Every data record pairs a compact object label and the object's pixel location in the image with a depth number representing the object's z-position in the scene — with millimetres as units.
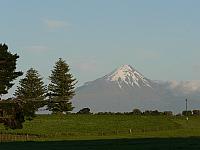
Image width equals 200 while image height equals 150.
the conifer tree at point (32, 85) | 122525
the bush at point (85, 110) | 160925
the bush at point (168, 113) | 145250
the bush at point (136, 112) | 146950
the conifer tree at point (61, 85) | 139900
